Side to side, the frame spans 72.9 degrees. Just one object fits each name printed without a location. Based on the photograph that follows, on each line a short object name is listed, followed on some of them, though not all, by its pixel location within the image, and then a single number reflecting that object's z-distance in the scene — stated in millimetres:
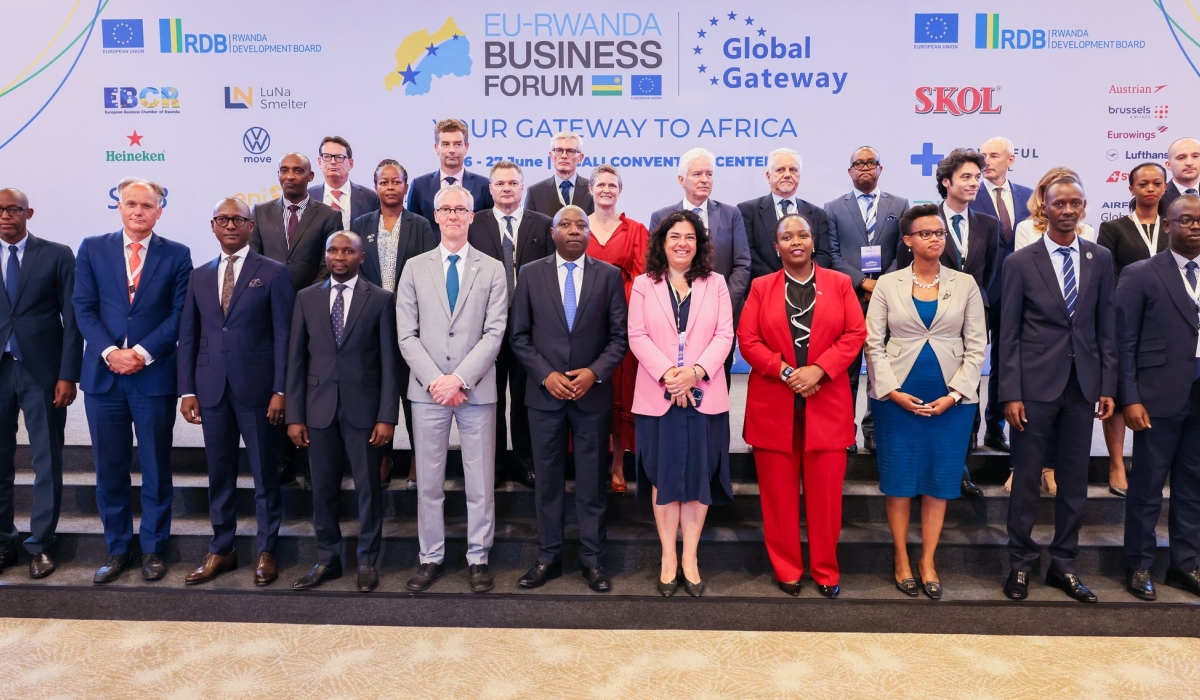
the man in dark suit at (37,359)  3570
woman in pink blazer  3352
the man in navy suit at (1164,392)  3295
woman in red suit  3322
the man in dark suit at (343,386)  3396
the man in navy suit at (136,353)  3520
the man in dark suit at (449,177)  4113
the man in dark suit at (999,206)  4148
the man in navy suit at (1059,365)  3285
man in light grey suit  3414
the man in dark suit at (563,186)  4090
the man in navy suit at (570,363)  3426
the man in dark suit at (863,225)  3887
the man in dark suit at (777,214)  3918
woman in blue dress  3293
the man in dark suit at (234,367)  3451
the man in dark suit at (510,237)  3855
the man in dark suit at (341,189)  4191
